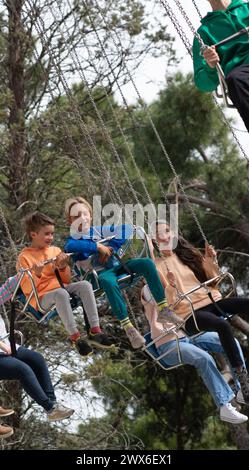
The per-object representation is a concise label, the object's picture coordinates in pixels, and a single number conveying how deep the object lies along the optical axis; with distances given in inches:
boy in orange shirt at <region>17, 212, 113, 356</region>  457.6
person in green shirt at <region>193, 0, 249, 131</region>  375.5
